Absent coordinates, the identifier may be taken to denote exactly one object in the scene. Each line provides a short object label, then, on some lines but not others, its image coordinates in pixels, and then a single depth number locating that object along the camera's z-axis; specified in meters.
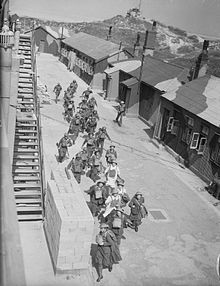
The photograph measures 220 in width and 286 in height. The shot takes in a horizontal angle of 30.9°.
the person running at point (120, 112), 26.16
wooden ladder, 12.89
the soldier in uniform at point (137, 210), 12.70
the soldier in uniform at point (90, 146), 17.25
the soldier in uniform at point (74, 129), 21.05
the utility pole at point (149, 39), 33.63
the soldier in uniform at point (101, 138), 19.53
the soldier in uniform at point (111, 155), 15.14
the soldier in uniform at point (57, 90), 30.17
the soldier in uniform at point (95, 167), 16.38
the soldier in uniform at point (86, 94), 28.14
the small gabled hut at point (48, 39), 62.03
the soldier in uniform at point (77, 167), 15.50
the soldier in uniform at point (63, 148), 17.42
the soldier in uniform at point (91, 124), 21.94
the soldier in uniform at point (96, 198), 12.95
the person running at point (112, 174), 14.49
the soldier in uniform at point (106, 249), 9.69
